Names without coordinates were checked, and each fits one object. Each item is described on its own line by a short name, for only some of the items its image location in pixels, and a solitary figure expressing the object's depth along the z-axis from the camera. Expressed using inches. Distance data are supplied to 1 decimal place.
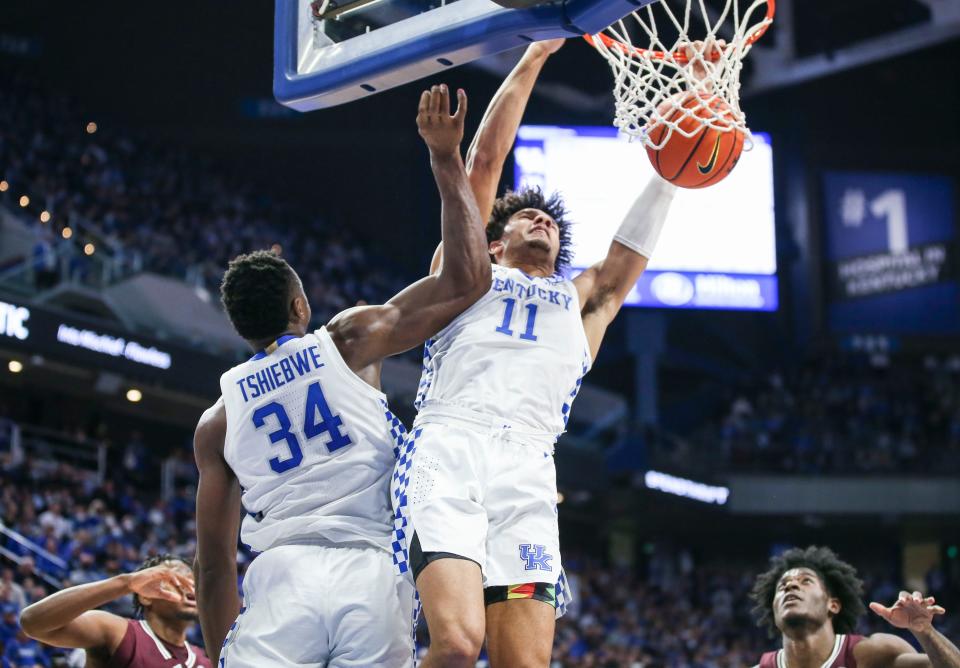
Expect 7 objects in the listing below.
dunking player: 134.6
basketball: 172.9
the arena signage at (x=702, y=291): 768.9
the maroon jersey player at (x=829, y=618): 175.6
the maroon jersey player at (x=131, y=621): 168.9
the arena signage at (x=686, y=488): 756.0
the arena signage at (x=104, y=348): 558.3
